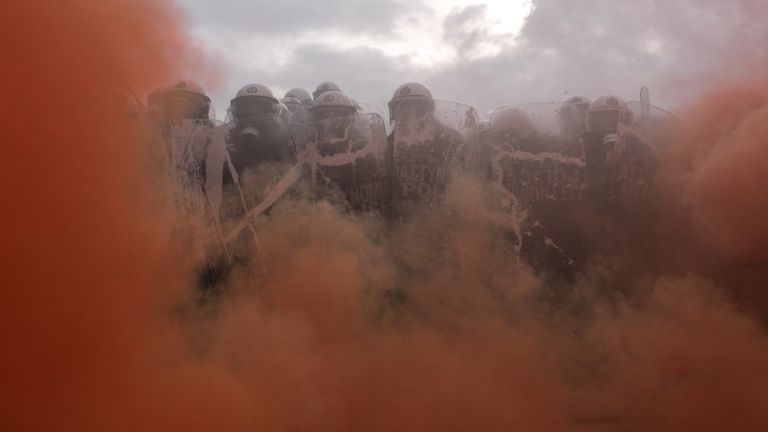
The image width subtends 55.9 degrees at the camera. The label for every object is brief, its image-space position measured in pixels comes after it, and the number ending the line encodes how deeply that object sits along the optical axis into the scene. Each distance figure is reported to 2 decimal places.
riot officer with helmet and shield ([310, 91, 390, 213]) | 12.77
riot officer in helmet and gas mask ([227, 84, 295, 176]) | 12.73
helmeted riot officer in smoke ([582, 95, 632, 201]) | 12.63
